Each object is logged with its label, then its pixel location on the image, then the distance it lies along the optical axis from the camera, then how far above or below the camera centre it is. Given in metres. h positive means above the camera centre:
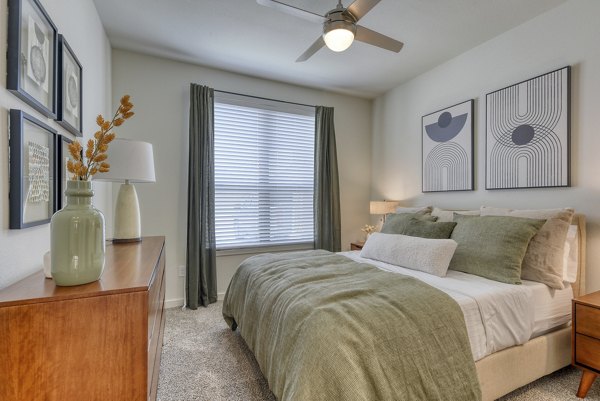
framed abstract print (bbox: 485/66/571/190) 2.21 +0.55
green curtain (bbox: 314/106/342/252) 3.87 +0.20
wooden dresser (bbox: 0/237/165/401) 0.80 -0.42
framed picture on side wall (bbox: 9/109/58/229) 1.06 +0.11
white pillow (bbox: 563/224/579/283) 2.02 -0.40
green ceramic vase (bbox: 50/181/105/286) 0.93 -0.14
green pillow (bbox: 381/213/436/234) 2.65 -0.21
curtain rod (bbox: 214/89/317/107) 3.40 +1.25
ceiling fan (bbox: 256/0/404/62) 1.78 +1.17
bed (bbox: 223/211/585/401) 1.26 -0.78
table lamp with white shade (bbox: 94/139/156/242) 1.88 +0.16
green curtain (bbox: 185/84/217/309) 3.14 -0.06
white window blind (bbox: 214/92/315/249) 3.44 +0.34
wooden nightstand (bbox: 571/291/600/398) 1.64 -0.82
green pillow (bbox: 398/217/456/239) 2.38 -0.26
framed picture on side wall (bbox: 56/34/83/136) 1.48 +0.62
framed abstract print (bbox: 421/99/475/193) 2.92 +0.54
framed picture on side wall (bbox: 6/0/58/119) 1.06 +0.59
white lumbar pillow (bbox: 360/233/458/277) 2.03 -0.41
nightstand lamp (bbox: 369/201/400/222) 3.61 -0.11
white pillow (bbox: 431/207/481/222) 2.55 -0.14
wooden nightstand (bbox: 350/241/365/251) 3.62 -0.60
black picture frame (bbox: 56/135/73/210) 1.42 +0.15
